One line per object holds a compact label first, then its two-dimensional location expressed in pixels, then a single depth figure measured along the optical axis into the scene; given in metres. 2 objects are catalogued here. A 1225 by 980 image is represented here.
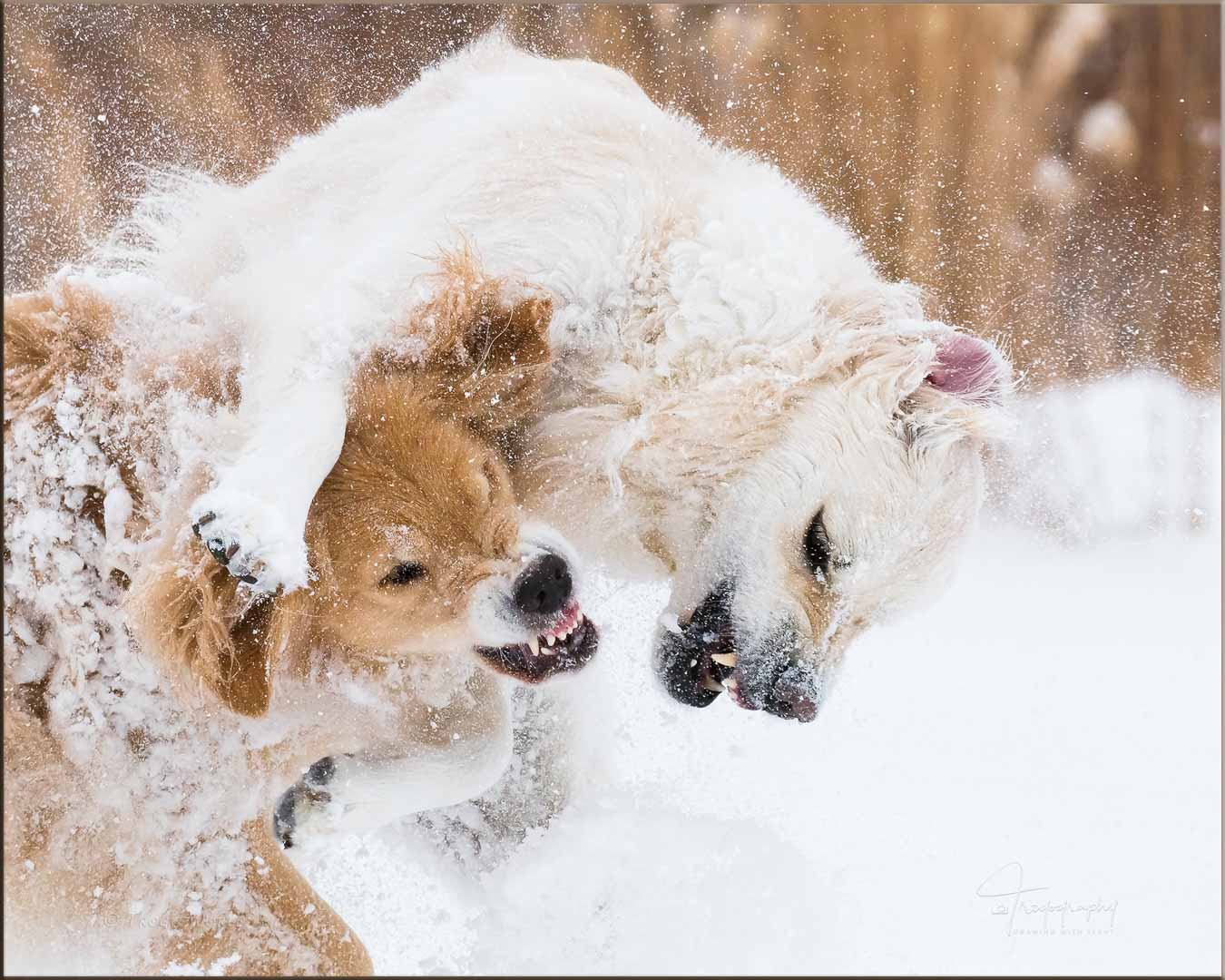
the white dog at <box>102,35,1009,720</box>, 5.81
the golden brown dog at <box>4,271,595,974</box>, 5.75
